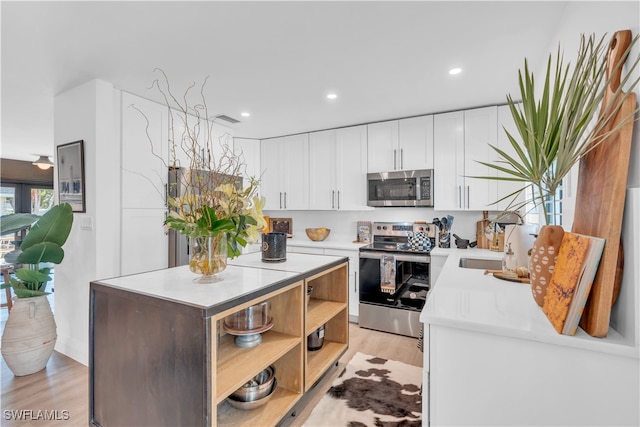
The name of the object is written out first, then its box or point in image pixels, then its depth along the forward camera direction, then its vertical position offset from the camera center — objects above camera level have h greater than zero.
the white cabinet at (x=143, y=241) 2.78 -0.31
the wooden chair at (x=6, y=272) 4.22 -0.93
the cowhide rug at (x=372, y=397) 1.83 -1.31
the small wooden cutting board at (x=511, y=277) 1.48 -0.35
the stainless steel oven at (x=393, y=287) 3.12 -0.85
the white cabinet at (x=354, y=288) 3.48 -0.92
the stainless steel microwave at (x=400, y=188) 3.34 +0.27
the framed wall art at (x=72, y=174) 2.63 +0.33
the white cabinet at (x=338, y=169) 3.78 +0.56
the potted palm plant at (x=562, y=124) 0.94 +0.31
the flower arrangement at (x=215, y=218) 1.41 -0.04
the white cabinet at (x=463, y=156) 3.07 +0.58
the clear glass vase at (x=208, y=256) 1.49 -0.23
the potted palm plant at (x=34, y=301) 2.37 -0.76
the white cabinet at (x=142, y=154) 2.79 +0.55
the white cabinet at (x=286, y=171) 4.20 +0.57
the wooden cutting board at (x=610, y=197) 0.85 +0.04
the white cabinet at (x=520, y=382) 0.82 -0.53
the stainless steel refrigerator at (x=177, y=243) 3.02 -0.34
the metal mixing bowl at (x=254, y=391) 1.58 -0.99
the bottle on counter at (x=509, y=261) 1.59 -0.28
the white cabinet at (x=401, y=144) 3.37 +0.79
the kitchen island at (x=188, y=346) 1.16 -0.64
